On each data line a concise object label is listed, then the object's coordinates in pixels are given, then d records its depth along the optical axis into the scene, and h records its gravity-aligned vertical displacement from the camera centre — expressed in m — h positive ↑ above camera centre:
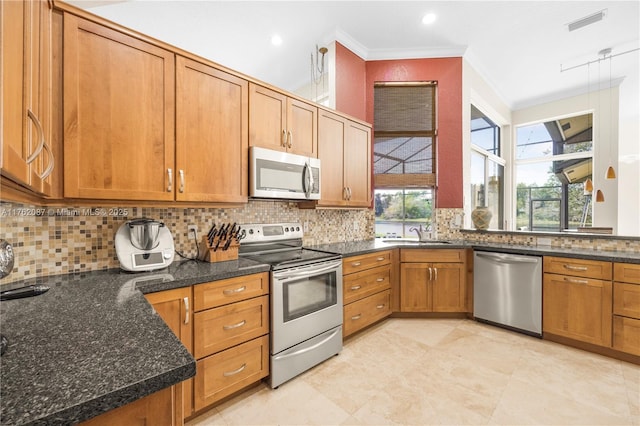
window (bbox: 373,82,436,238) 3.73 +1.00
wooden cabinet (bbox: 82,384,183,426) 0.63 -0.48
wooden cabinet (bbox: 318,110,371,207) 2.85 +0.55
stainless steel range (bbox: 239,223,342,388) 2.00 -0.70
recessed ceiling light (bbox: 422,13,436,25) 2.97 +2.08
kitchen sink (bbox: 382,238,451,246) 3.33 -0.38
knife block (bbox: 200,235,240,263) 2.06 -0.31
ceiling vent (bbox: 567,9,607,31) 3.09 +2.16
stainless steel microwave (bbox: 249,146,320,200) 2.21 +0.30
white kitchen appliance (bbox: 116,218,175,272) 1.73 -0.23
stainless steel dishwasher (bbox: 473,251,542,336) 2.73 -0.82
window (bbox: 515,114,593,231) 5.39 +0.77
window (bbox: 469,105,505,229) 4.55 +0.80
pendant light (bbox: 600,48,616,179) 3.89 +1.58
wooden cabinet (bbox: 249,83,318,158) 2.27 +0.77
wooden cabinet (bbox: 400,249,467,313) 3.17 -0.78
